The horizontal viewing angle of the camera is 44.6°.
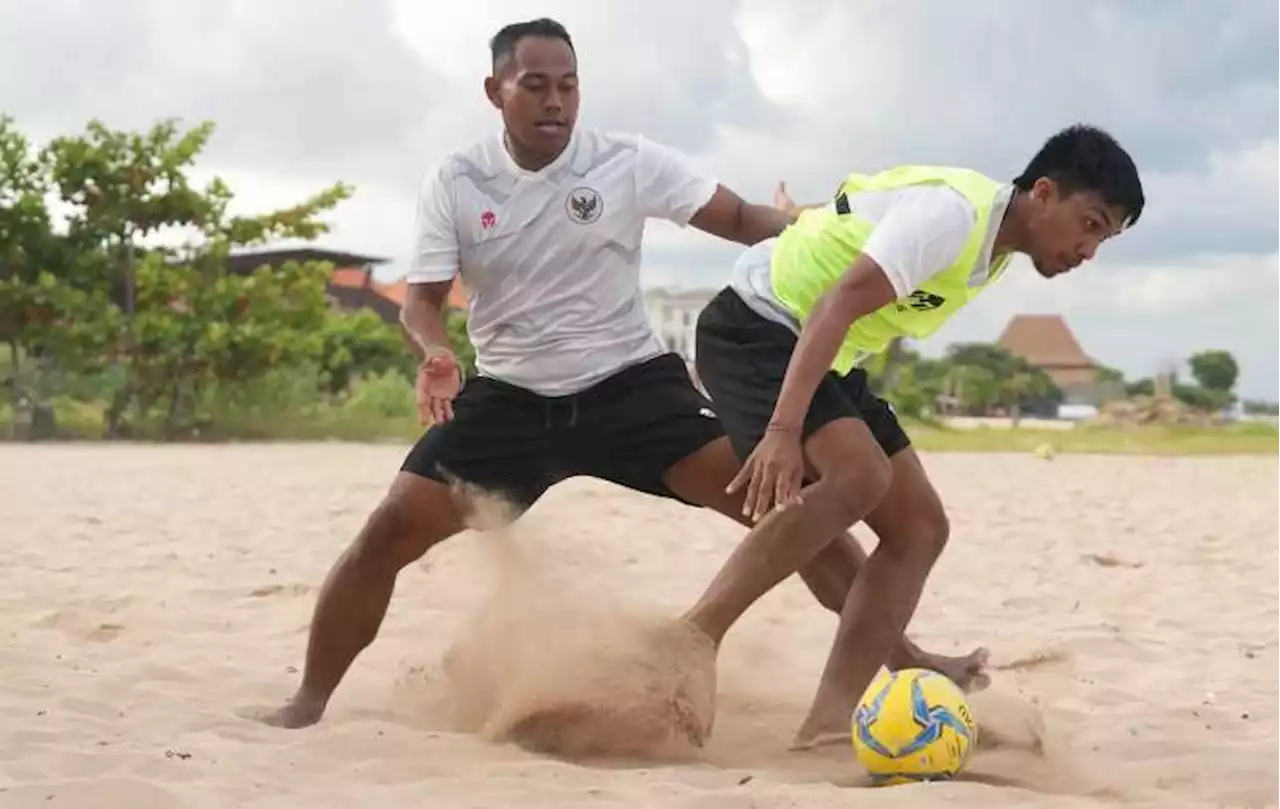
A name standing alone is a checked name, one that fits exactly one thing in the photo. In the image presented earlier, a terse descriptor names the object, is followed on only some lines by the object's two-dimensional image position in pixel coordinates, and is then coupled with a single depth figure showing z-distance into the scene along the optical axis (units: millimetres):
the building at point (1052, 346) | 59875
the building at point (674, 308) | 42844
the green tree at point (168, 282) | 22047
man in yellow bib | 3342
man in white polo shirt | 3877
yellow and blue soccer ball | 3201
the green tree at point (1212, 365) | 42822
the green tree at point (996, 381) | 43469
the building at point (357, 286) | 36656
